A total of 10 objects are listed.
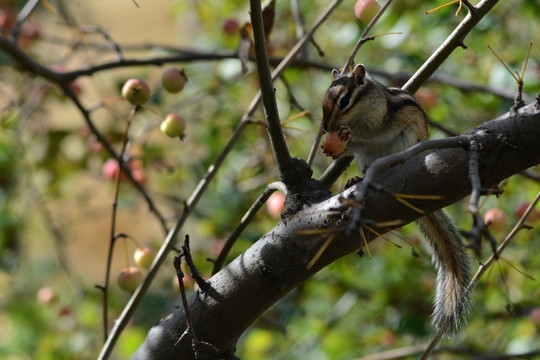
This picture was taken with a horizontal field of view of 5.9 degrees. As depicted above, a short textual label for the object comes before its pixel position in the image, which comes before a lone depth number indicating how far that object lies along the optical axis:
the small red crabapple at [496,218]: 4.47
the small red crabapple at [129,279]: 4.40
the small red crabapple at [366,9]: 4.37
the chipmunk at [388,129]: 4.39
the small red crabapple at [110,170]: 4.67
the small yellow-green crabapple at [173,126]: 4.42
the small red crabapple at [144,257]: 4.43
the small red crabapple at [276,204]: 4.58
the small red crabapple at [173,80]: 4.44
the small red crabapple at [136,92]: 4.41
